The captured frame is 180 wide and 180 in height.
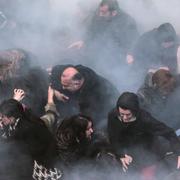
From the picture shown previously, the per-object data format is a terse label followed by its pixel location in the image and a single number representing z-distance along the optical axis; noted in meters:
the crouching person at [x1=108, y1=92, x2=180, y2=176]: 8.59
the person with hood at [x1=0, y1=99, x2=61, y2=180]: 7.81
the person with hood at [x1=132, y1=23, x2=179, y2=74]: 11.41
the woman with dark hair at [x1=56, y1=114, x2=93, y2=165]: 7.87
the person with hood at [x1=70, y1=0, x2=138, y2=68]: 12.39
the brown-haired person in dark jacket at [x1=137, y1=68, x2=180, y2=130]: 9.55
